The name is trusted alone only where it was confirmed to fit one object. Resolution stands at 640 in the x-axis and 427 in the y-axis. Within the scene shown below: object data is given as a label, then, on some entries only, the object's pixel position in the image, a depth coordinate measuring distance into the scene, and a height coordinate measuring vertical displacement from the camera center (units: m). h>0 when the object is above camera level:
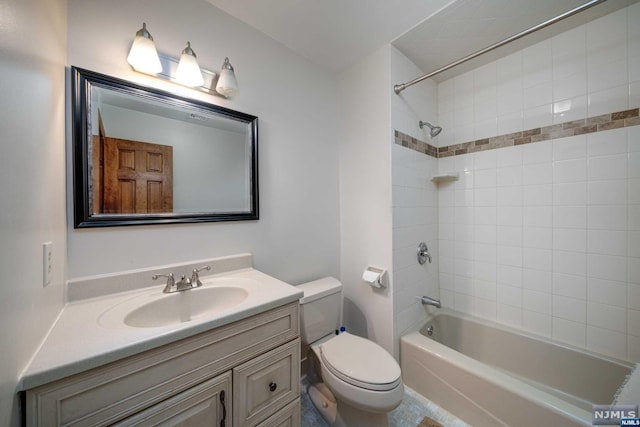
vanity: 0.59 -0.45
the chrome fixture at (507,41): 0.95 +0.85
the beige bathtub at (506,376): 1.14 -1.00
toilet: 1.07 -0.80
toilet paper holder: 1.57 -0.45
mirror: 0.95 +0.28
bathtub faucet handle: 1.82 -0.34
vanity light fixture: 1.00 +0.71
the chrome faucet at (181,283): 1.06 -0.33
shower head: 1.84 +0.67
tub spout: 1.71 -0.69
